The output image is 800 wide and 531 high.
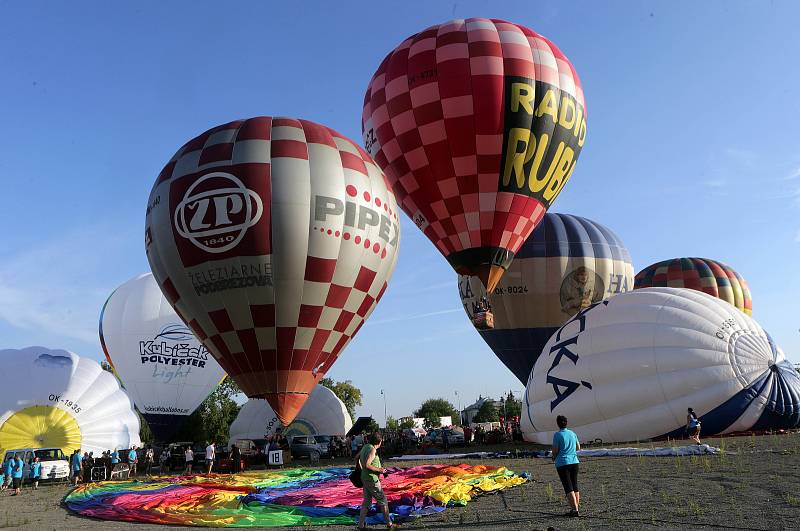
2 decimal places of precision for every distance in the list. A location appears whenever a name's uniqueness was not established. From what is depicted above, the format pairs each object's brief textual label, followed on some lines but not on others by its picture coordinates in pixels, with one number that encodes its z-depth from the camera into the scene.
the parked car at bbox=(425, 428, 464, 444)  31.89
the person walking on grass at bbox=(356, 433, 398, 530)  7.45
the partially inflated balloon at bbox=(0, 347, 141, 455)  25.22
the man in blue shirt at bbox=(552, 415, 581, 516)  7.29
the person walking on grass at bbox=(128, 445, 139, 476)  23.22
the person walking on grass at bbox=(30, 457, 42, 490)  20.05
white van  21.38
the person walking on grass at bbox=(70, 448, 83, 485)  20.30
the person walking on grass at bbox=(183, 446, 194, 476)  20.95
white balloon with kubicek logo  27.19
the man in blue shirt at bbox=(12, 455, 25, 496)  17.75
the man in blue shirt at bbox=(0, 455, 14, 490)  18.14
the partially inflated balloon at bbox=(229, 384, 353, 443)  33.56
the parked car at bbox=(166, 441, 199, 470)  27.47
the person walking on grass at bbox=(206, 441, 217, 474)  19.04
